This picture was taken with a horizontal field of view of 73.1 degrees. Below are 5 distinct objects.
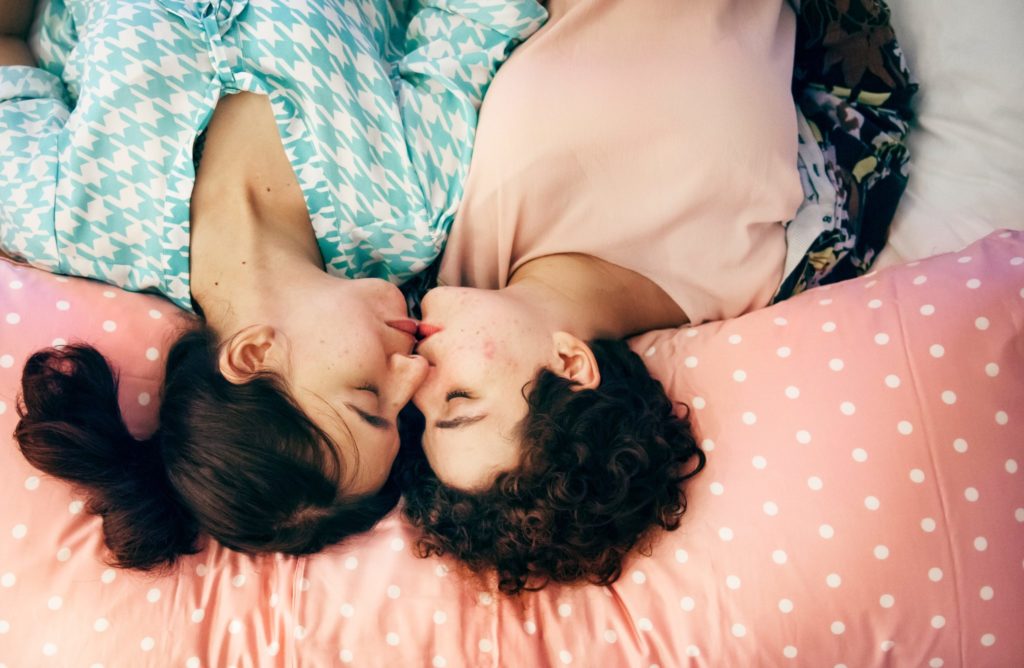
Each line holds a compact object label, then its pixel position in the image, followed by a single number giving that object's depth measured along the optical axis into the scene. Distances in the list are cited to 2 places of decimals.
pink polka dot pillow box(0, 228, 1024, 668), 1.00
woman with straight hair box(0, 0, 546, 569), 1.03
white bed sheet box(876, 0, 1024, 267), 1.24
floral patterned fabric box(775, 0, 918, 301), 1.30
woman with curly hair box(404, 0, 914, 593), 1.08
